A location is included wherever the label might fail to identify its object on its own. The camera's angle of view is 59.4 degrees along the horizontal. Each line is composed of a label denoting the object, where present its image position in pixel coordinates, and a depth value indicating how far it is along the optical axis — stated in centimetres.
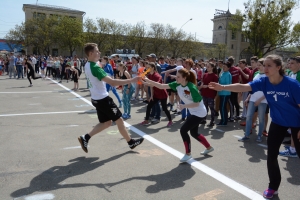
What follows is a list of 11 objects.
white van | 3305
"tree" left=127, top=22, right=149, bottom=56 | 5212
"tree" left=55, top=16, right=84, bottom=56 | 4847
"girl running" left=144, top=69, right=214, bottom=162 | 479
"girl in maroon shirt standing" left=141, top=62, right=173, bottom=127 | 775
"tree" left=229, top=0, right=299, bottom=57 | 4147
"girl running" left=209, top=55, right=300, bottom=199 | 341
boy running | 480
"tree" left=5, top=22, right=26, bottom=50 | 5394
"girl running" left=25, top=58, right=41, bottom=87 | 1637
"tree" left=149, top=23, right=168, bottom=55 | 5309
